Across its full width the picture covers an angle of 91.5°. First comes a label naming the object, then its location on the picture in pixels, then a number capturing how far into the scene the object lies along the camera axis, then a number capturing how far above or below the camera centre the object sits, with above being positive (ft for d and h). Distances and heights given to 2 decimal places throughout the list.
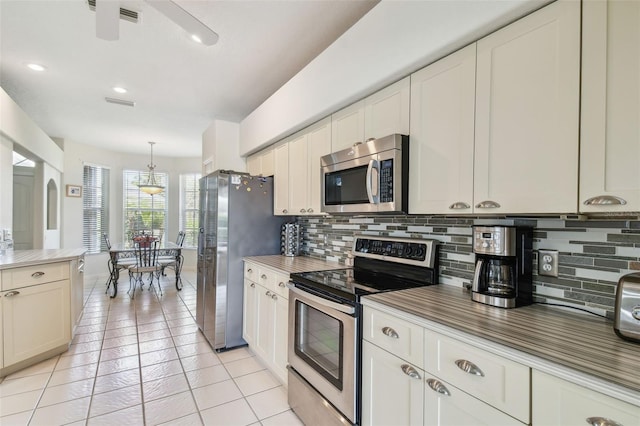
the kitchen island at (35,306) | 8.12 -2.82
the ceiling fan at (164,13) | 4.93 +3.20
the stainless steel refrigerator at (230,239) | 9.86 -0.98
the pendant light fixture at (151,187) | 19.16 +1.26
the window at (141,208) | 22.02 -0.02
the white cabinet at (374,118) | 5.76 +1.94
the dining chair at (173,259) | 18.29 -3.12
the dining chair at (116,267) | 16.62 -3.21
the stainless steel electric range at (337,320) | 5.23 -2.10
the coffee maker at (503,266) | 4.51 -0.82
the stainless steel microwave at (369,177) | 5.61 +0.68
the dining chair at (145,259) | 16.66 -2.87
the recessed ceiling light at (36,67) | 9.15 +4.15
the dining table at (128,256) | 16.63 -3.09
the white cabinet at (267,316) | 7.72 -2.94
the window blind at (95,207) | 19.99 -0.01
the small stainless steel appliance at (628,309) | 3.24 -1.01
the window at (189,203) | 23.52 +0.38
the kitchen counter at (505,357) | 2.73 -1.54
